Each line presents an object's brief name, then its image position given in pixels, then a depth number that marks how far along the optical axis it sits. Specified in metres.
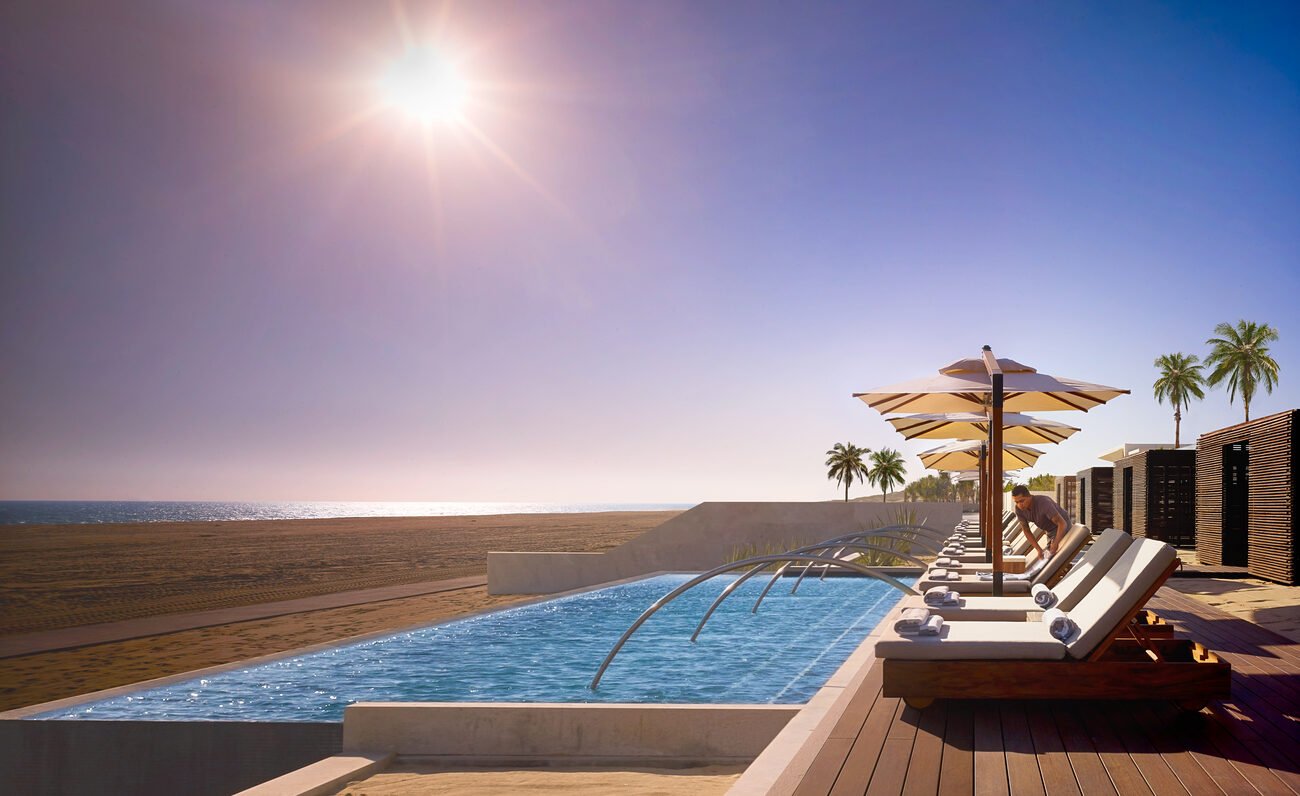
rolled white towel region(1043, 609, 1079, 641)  4.61
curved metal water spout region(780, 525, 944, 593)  11.96
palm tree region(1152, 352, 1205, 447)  64.25
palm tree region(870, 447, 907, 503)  71.44
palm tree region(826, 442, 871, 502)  71.06
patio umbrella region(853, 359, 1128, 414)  7.78
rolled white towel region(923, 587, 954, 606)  6.20
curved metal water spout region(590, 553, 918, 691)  7.64
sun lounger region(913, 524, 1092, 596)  7.89
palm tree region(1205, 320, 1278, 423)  58.53
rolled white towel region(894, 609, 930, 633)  4.80
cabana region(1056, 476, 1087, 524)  28.86
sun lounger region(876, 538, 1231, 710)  4.42
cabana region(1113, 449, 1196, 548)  18.16
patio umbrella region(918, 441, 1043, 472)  17.41
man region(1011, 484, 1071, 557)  8.52
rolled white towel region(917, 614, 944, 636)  4.80
